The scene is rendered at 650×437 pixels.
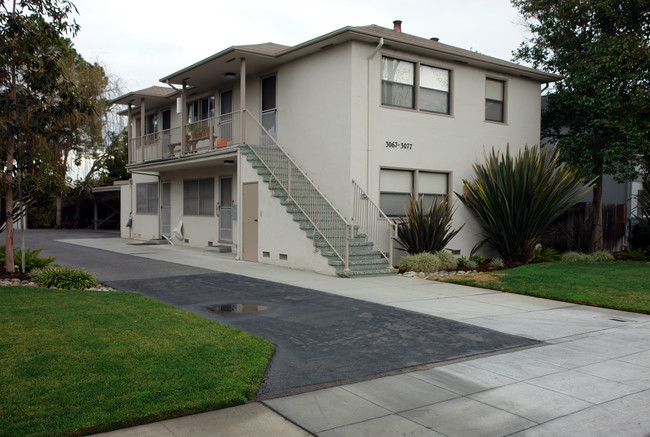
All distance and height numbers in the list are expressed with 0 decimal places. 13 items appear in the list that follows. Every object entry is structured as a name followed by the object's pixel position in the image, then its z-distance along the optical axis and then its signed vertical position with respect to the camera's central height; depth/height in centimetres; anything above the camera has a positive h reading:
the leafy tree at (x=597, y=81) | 1573 +405
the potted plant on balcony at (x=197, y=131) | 1850 +271
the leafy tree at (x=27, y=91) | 1012 +226
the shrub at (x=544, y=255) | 1575 -124
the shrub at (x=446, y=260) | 1369 -124
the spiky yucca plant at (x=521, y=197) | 1490 +44
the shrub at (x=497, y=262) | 1482 -137
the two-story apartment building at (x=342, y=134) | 1409 +231
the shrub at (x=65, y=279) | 973 -132
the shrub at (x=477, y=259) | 1516 -131
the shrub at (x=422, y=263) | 1314 -126
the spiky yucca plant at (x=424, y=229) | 1393 -45
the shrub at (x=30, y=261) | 1125 -116
